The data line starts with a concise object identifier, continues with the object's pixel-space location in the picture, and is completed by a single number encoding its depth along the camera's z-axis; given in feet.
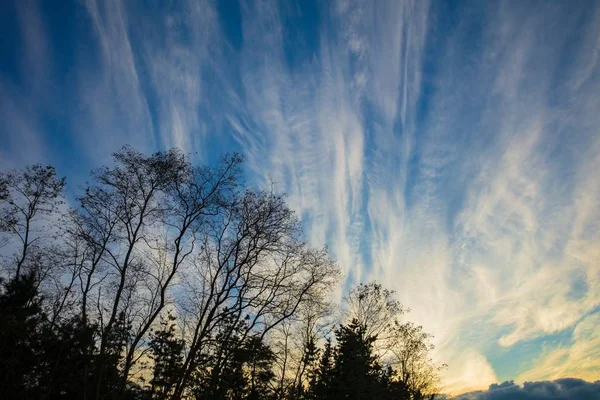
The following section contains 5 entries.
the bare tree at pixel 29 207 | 54.29
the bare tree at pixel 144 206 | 46.32
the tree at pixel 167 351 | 68.59
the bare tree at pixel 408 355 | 87.97
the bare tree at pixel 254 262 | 47.73
